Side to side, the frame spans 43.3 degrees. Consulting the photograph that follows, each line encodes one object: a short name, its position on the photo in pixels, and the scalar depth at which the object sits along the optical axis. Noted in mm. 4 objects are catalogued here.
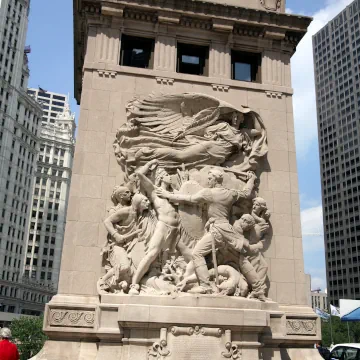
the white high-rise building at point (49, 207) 119500
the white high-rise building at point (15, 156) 96688
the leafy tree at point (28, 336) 41562
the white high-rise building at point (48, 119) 196725
